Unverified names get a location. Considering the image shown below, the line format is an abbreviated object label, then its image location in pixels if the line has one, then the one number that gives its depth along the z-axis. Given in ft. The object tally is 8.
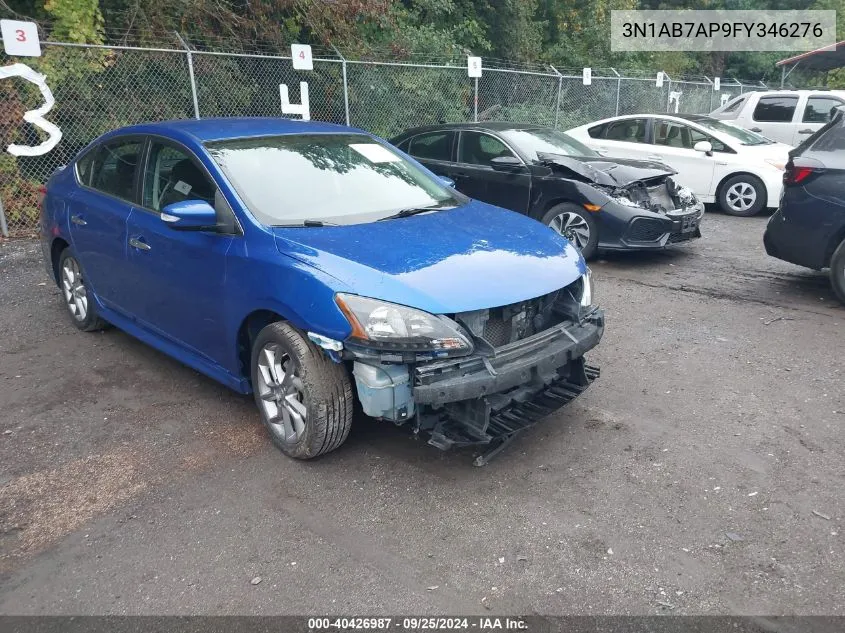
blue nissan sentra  10.72
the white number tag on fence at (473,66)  42.06
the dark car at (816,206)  19.45
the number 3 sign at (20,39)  25.99
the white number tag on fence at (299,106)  35.29
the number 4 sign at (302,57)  34.17
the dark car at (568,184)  24.21
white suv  44.86
